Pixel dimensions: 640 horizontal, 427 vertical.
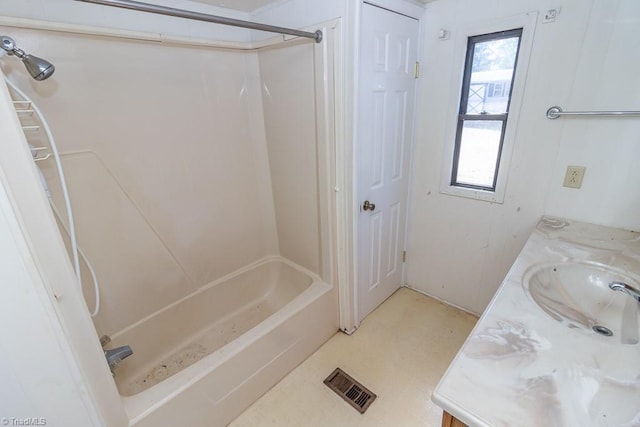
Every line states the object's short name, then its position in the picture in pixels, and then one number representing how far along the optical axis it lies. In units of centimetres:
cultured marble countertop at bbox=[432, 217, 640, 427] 59
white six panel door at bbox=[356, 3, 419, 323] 152
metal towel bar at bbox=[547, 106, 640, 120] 123
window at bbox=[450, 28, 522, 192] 154
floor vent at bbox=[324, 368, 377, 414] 149
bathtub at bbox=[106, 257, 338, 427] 122
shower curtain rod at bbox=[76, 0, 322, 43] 86
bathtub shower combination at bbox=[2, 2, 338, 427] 130
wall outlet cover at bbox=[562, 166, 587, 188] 142
